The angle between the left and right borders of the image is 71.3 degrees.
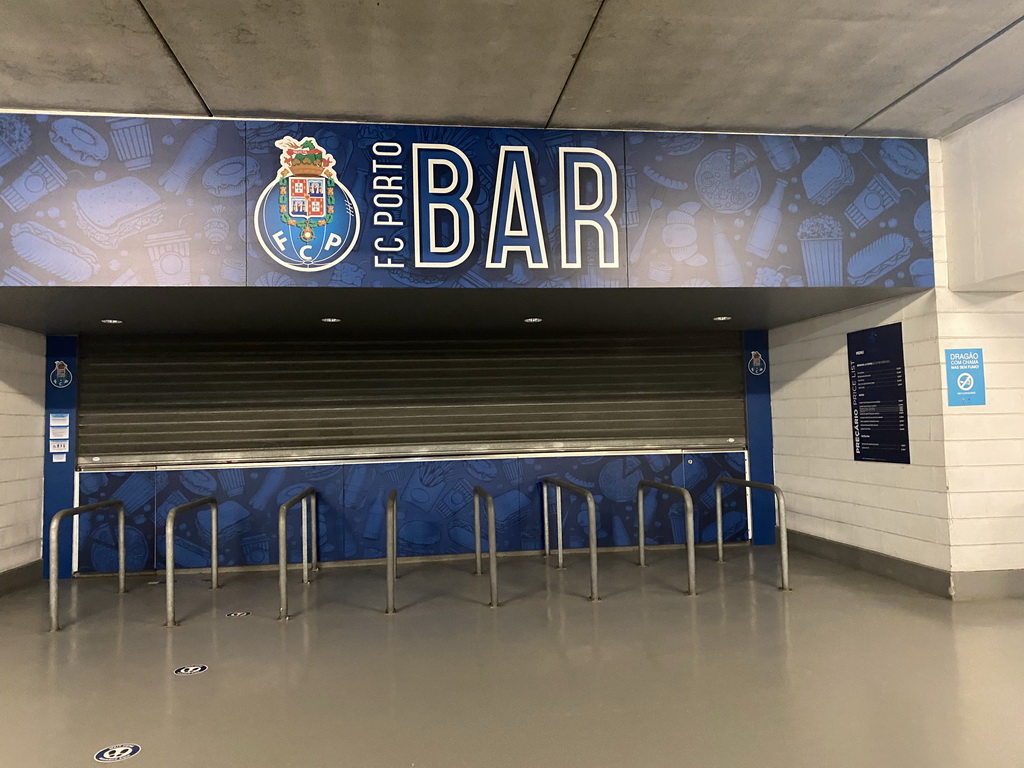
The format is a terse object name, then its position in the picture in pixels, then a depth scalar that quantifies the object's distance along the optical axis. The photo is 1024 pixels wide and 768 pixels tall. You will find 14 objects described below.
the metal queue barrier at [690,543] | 4.46
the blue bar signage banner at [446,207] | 3.87
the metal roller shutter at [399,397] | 5.73
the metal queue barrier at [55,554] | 3.91
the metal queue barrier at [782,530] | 4.48
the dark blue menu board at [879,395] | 4.71
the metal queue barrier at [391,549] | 4.20
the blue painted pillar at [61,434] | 5.52
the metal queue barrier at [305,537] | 4.11
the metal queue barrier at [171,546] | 4.04
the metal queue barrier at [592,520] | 4.37
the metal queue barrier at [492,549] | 4.27
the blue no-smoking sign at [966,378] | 4.36
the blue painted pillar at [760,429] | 6.26
